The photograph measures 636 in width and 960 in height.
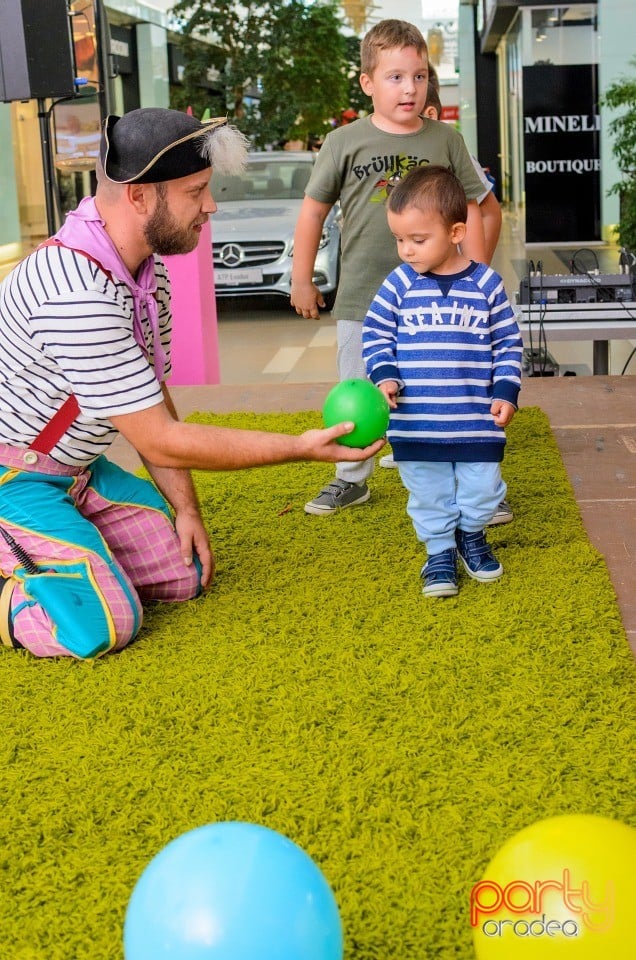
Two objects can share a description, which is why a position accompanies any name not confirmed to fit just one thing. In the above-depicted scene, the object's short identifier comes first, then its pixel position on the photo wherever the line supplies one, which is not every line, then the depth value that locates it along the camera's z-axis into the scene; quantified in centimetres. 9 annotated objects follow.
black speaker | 602
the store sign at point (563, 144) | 1664
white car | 1077
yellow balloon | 142
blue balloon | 139
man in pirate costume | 275
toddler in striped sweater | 312
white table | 582
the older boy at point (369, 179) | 376
